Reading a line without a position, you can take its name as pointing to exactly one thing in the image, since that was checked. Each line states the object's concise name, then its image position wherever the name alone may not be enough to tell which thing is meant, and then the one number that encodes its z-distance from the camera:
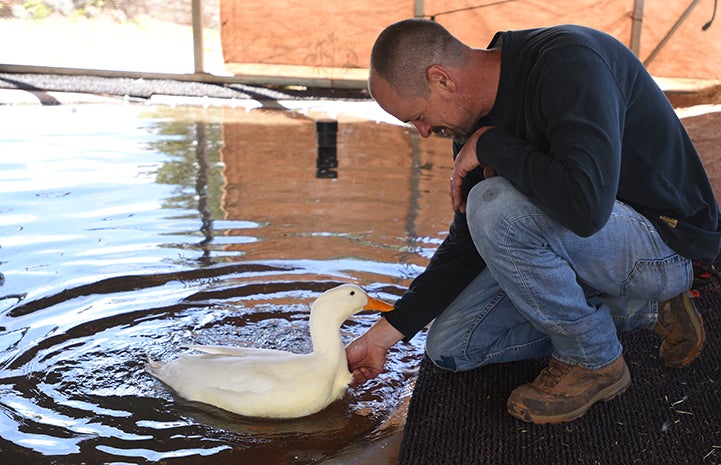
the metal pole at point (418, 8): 9.42
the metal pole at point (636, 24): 9.38
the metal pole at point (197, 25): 9.57
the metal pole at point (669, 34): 9.25
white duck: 2.60
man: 2.17
